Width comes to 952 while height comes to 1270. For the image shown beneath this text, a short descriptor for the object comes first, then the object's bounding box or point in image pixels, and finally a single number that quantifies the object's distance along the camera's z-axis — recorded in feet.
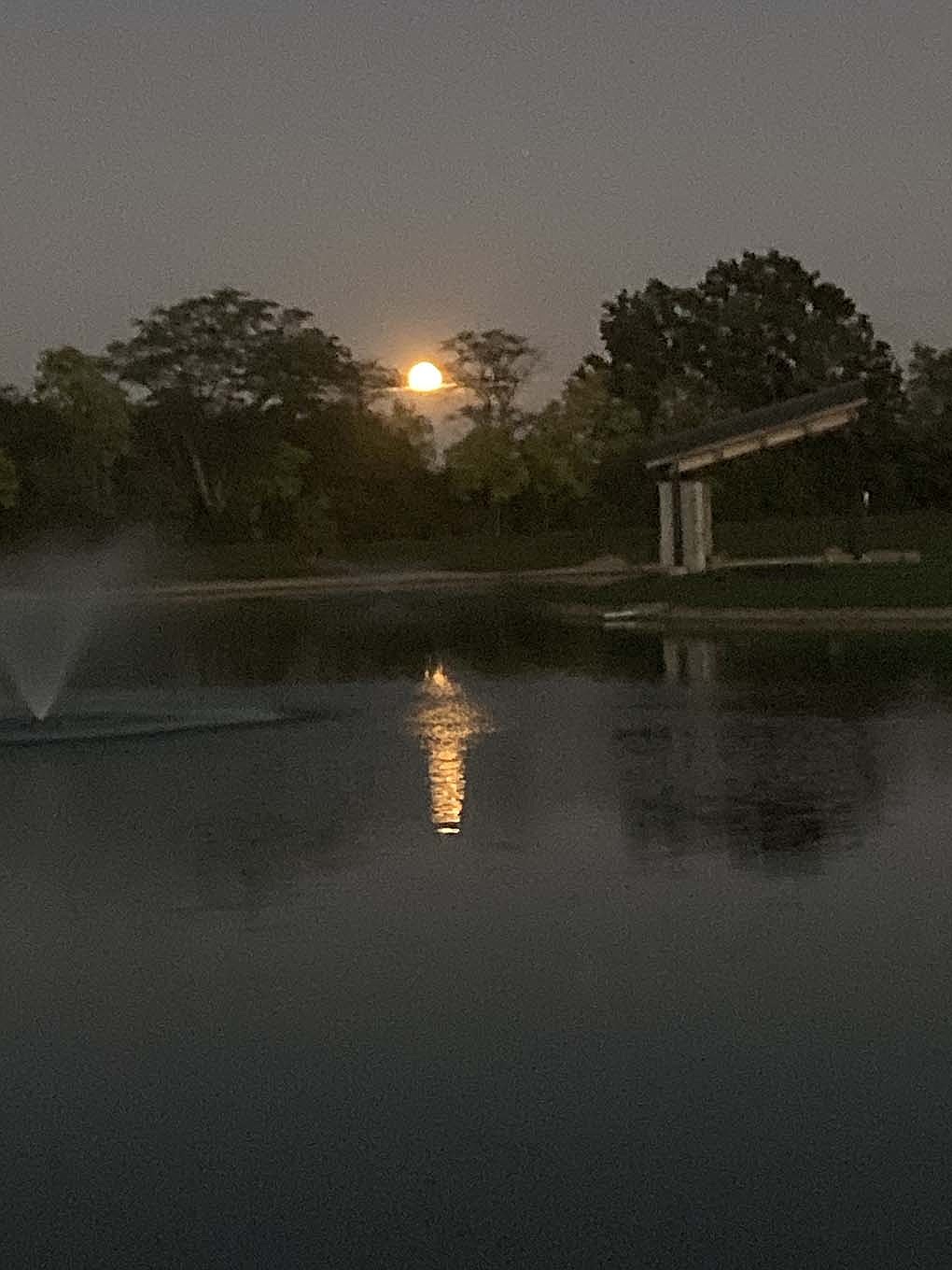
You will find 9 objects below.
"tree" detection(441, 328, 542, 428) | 284.41
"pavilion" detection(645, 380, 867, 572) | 151.84
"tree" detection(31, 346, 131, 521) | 246.68
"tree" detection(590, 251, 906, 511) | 282.36
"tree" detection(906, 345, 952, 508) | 269.23
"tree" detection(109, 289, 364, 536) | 267.18
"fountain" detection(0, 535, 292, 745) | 66.54
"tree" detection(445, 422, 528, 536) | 268.82
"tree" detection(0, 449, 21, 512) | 239.71
